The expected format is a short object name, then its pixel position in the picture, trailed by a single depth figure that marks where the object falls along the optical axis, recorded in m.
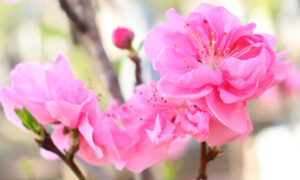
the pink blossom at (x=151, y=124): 0.25
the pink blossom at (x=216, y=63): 0.25
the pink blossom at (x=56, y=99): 0.26
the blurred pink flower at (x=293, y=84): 0.68
